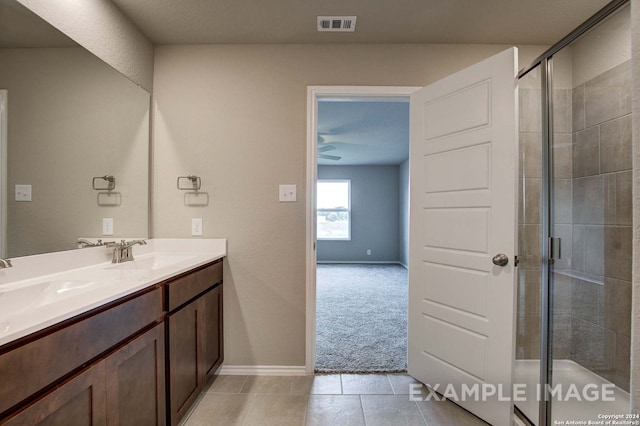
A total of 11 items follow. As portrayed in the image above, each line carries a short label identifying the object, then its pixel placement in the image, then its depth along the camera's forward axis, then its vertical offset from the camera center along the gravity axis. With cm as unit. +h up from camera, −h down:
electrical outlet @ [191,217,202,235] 219 -8
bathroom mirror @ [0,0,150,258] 127 +39
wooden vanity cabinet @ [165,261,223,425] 146 -70
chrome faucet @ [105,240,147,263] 174 -23
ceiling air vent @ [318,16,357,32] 190 +128
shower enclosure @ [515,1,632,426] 160 -8
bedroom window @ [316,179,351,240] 733 +13
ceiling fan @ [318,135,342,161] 482 +122
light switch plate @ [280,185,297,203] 218 +16
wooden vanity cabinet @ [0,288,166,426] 77 -51
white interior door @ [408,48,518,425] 159 -10
